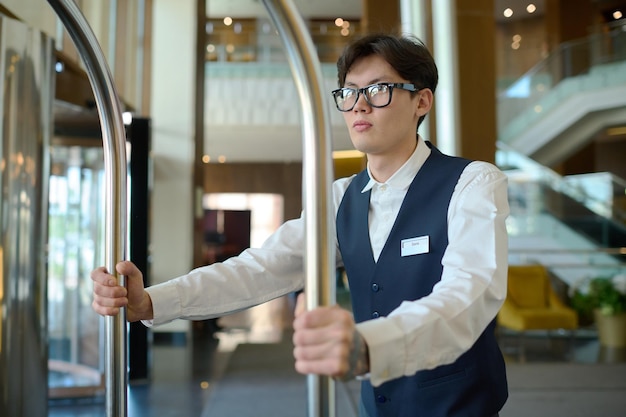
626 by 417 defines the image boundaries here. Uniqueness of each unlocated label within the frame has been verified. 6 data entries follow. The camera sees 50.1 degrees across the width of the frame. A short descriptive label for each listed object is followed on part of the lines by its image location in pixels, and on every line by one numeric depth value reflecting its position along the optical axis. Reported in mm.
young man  1230
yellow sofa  7270
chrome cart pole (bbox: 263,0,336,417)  871
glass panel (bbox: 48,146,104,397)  6000
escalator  11992
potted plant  7465
